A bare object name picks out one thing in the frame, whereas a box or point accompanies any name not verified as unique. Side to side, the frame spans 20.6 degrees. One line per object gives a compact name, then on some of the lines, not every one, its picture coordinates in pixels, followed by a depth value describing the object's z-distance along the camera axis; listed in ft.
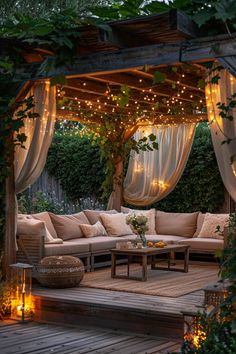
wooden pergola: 19.67
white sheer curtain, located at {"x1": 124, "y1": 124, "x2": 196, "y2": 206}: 40.29
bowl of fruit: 31.48
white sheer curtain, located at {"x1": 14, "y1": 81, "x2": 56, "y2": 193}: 25.43
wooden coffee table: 29.66
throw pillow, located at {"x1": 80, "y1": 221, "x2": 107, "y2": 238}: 34.94
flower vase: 31.41
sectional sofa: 29.84
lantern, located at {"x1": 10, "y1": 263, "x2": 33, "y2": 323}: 25.50
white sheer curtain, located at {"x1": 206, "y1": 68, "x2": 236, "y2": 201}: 20.63
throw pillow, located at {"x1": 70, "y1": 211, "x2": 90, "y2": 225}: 35.90
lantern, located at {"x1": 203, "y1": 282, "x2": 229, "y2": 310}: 19.81
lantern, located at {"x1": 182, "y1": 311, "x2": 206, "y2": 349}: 18.60
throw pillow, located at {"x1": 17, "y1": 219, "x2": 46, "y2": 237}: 29.78
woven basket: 27.53
